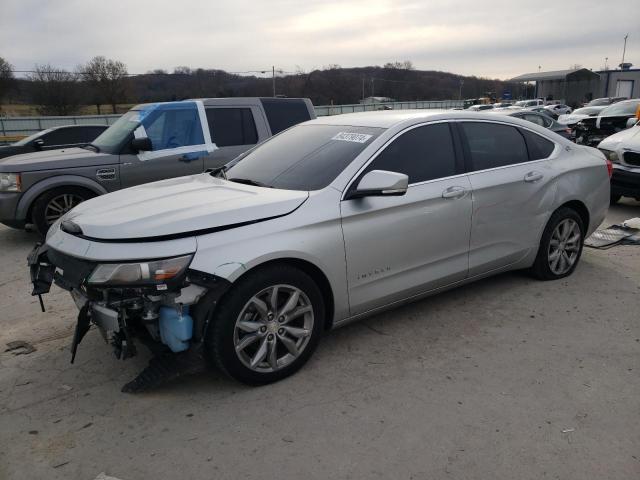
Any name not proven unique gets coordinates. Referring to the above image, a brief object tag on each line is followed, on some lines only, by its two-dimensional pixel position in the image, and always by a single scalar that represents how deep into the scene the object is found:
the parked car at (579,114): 22.09
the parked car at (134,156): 6.55
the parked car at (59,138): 12.08
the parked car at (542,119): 11.24
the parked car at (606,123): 15.65
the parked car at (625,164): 7.39
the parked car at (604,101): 31.11
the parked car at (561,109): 36.83
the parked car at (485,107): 32.10
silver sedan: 2.84
